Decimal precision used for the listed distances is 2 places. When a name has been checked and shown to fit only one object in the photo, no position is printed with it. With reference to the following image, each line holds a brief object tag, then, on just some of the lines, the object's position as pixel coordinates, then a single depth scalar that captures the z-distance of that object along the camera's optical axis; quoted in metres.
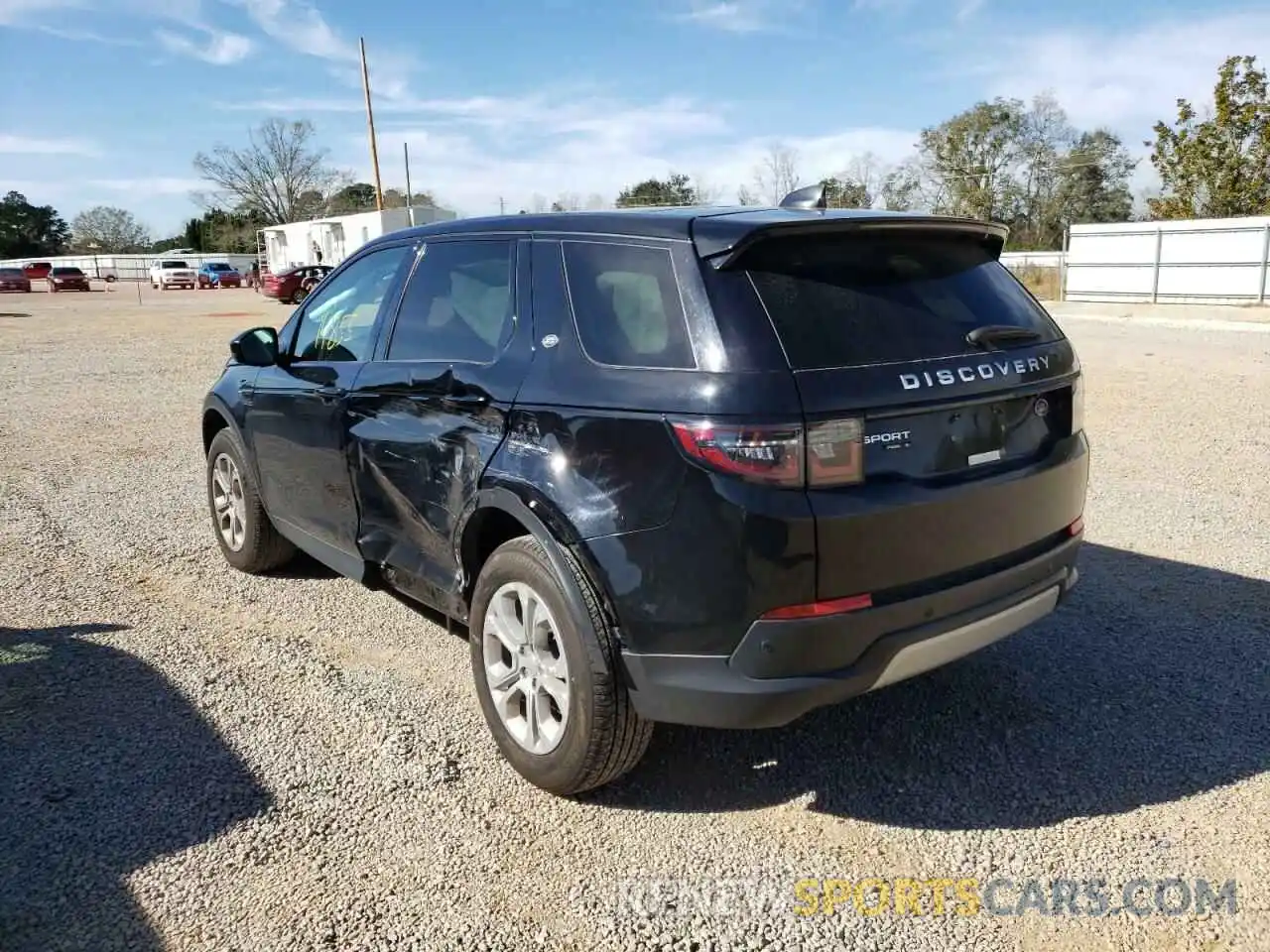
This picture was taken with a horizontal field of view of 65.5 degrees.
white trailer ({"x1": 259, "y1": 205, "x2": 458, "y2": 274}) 41.72
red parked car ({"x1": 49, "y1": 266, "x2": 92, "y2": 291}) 54.91
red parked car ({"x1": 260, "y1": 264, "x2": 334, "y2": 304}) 33.47
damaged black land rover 2.60
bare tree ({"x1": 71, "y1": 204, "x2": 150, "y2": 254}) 103.25
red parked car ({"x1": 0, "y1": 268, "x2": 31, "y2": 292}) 52.78
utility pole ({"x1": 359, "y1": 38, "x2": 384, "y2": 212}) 43.39
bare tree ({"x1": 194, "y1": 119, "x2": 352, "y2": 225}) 83.75
